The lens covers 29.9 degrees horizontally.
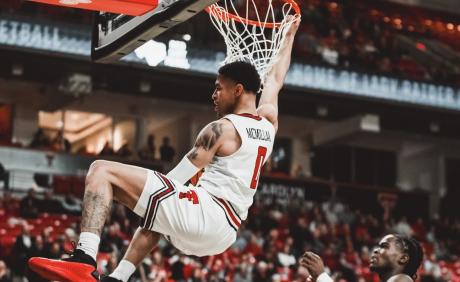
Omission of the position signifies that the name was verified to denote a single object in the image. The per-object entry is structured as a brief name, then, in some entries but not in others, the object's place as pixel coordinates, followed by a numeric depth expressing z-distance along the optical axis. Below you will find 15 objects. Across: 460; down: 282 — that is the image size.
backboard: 5.64
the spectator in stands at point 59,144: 22.73
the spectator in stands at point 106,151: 21.39
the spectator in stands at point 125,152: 22.02
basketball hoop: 7.21
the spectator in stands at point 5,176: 19.67
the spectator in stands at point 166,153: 22.77
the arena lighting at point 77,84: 21.02
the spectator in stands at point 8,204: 17.69
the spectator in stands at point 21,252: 13.18
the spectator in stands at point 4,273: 12.46
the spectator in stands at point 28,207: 16.94
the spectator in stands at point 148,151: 22.33
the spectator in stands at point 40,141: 22.12
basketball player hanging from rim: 5.09
